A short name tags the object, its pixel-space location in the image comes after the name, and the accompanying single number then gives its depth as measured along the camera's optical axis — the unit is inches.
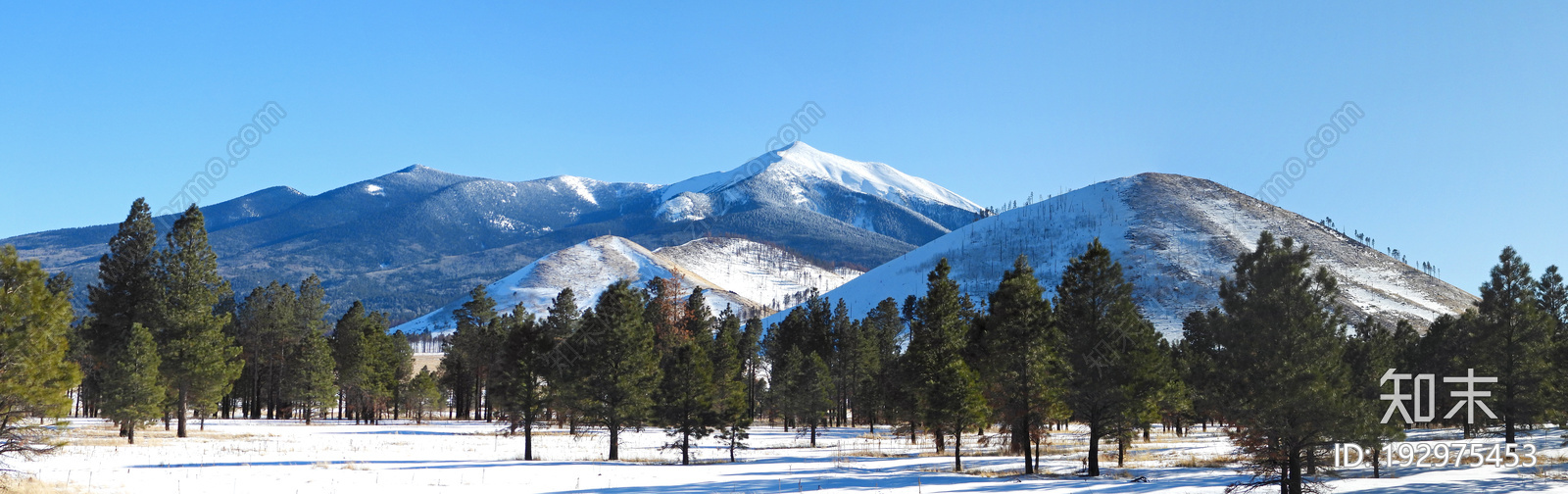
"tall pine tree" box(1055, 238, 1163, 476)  1429.6
